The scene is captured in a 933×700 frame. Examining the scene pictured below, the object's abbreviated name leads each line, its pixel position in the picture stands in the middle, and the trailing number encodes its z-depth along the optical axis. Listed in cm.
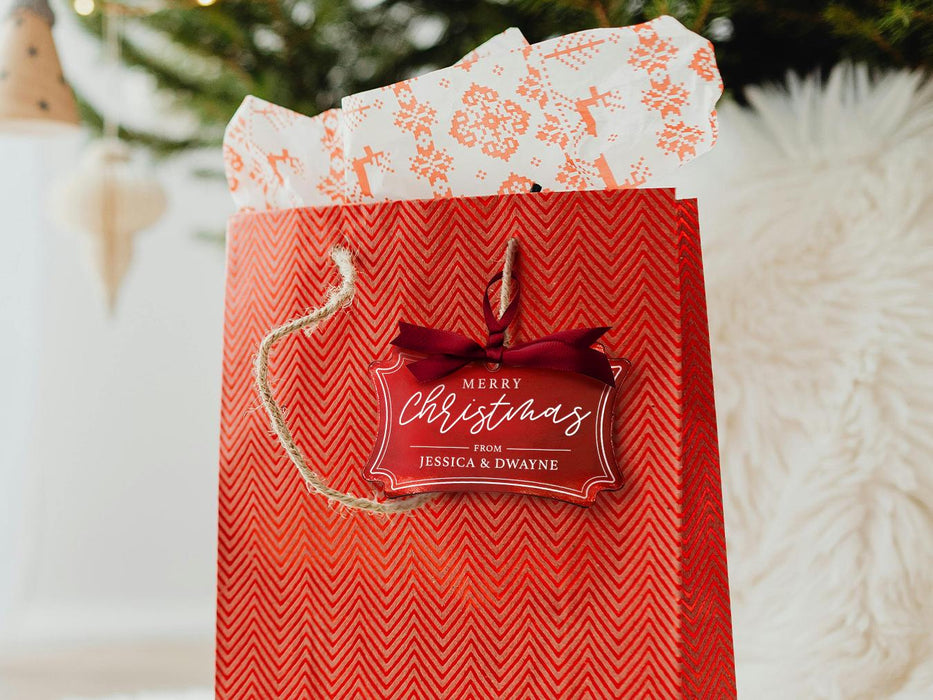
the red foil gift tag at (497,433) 36
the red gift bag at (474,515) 36
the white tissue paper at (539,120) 38
